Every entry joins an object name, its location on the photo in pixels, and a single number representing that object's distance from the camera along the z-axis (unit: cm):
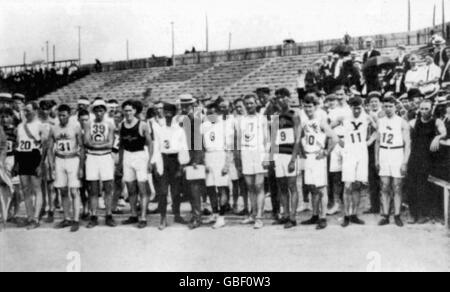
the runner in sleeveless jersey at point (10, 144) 838
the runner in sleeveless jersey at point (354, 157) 747
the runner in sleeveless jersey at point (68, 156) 776
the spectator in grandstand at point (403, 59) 1016
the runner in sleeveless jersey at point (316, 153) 742
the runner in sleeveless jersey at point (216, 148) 786
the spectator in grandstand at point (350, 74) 1026
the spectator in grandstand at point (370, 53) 1089
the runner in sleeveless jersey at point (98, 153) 777
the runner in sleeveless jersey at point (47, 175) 833
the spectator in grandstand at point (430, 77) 939
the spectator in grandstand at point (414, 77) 955
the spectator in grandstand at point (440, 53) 955
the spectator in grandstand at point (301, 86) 1140
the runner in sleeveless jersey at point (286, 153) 751
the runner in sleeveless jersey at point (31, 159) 793
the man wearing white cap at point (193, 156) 770
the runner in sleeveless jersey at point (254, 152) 768
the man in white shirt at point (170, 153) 776
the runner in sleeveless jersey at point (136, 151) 770
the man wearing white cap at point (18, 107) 922
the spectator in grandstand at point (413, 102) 812
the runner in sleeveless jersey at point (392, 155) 735
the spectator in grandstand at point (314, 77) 1093
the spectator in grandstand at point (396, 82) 981
